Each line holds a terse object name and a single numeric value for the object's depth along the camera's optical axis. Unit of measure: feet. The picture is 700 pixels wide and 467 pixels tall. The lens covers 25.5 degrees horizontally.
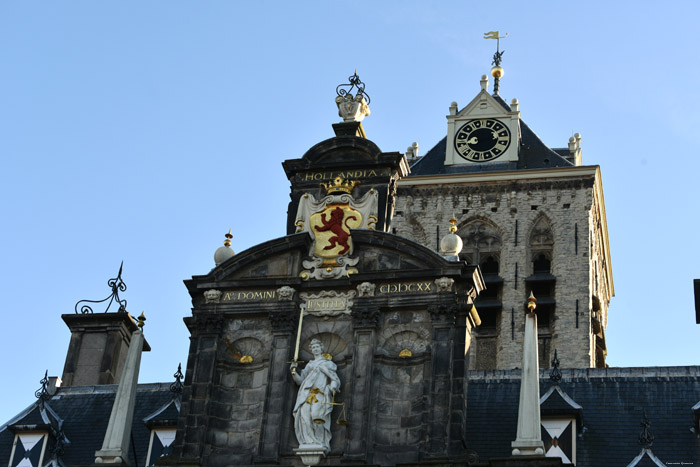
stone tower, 186.91
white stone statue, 108.27
